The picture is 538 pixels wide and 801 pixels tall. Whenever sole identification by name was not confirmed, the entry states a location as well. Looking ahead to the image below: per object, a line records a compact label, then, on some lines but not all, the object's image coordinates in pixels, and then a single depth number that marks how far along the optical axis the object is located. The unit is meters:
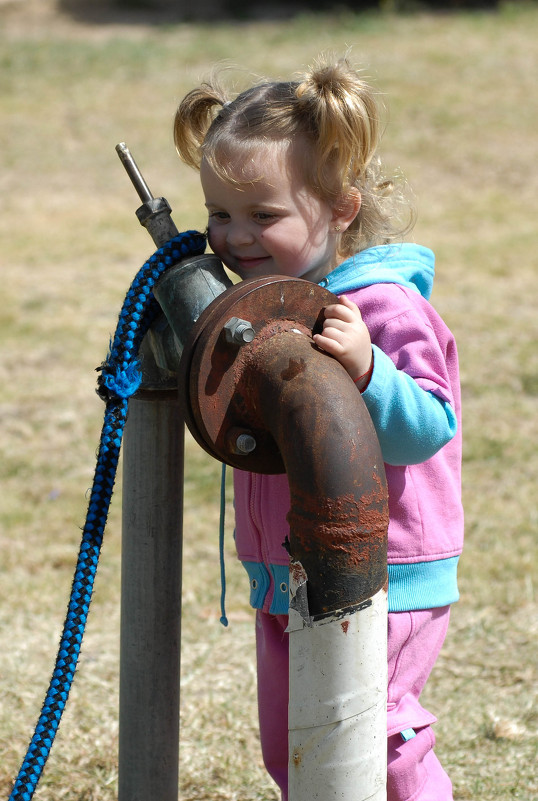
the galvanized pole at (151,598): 3.93
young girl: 3.94
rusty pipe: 3.67
